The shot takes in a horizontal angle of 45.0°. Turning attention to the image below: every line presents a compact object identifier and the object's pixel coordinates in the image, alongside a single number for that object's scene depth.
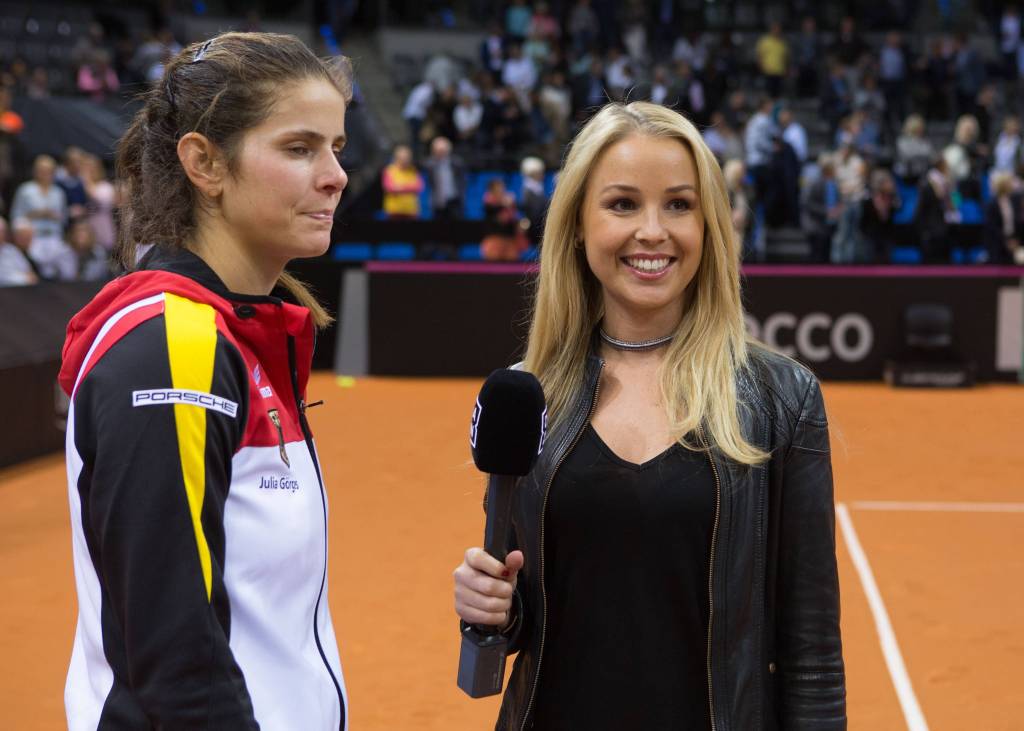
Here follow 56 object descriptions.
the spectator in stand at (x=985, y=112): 22.62
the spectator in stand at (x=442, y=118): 21.11
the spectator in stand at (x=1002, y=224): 17.58
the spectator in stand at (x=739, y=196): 16.55
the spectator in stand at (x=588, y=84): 22.06
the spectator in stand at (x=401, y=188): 18.08
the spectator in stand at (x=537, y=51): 23.73
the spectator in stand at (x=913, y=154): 21.06
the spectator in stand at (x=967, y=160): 20.25
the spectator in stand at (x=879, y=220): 17.75
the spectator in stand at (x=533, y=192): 17.19
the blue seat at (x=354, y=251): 17.83
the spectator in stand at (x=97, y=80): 20.95
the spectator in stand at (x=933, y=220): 18.36
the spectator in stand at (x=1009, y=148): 20.52
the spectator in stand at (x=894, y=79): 23.61
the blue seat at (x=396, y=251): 17.86
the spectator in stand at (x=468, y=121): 21.03
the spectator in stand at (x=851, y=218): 17.92
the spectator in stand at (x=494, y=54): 23.38
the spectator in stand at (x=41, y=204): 14.85
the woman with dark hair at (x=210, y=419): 1.77
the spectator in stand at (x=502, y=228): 16.47
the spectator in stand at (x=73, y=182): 15.65
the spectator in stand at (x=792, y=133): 19.89
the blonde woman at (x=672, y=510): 2.48
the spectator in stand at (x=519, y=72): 22.94
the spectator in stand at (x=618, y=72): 22.34
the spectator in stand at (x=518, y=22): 25.11
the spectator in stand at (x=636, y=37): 24.91
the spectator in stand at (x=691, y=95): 22.04
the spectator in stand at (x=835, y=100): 23.45
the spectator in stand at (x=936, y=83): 24.17
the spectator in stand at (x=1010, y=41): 25.44
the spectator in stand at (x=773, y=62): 24.44
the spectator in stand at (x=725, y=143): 20.34
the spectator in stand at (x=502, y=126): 21.03
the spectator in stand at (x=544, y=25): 24.52
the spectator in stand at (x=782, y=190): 19.38
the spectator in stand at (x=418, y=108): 21.52
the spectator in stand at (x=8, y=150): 16.48
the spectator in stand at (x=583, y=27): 24.72
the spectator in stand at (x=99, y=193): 15.59
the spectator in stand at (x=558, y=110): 21.70
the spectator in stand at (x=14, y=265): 13.37
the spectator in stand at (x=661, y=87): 21.20
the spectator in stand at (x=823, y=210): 18.39
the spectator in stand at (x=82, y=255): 14.82
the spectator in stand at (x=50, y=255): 14.59
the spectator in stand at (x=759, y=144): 19.84
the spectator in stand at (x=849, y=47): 25.02
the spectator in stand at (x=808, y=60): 24.98
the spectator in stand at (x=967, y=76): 23.95
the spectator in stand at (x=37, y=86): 19.69
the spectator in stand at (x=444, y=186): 19.03
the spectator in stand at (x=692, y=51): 24.72
